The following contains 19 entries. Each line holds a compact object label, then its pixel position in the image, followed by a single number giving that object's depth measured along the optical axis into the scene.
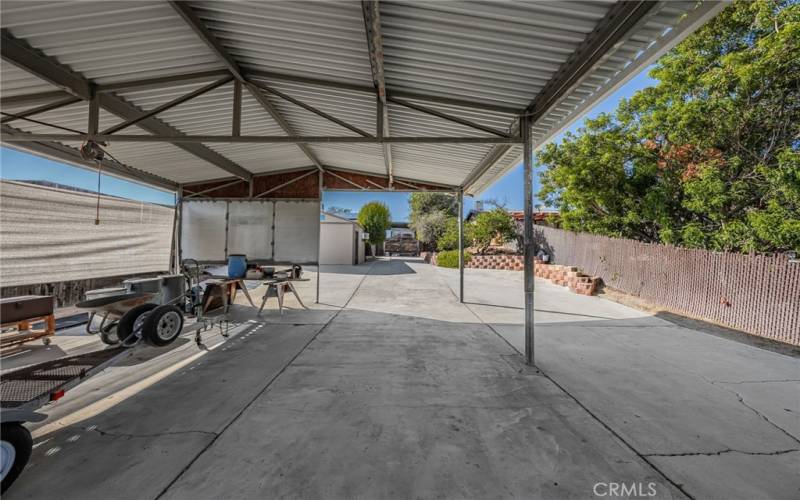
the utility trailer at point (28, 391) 1.61
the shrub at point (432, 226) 21.48
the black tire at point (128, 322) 3.31
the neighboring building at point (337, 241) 17.84
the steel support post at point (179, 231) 6.98
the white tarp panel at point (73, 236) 4.48
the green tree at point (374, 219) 26.83
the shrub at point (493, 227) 15.40
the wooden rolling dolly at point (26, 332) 3.55
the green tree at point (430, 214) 21.58
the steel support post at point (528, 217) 3.48
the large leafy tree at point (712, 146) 5.59
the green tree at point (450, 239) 17.50
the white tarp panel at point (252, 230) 7.00
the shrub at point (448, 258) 15.32
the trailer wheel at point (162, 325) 3.19
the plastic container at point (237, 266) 6.04
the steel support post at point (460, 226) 7.43
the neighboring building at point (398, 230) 34.86
